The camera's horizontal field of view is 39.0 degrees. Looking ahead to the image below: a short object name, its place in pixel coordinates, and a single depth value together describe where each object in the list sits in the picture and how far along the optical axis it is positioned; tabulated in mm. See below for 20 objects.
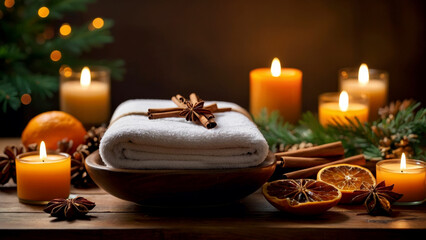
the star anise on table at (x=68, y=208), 1154
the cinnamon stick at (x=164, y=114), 1244
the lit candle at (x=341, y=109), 1592
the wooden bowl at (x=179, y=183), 1113
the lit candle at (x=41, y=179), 1240
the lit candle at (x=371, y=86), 1778
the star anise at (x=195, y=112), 1236
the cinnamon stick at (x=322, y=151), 1386
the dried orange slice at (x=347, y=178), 1243
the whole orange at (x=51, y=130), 1508
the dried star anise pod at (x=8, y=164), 1382
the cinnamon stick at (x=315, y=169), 1322
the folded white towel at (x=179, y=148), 1121
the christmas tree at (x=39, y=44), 1797
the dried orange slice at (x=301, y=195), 1140
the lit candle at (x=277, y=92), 1714
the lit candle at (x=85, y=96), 1772
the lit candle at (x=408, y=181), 1222
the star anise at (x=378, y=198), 1172
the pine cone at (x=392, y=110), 1562
